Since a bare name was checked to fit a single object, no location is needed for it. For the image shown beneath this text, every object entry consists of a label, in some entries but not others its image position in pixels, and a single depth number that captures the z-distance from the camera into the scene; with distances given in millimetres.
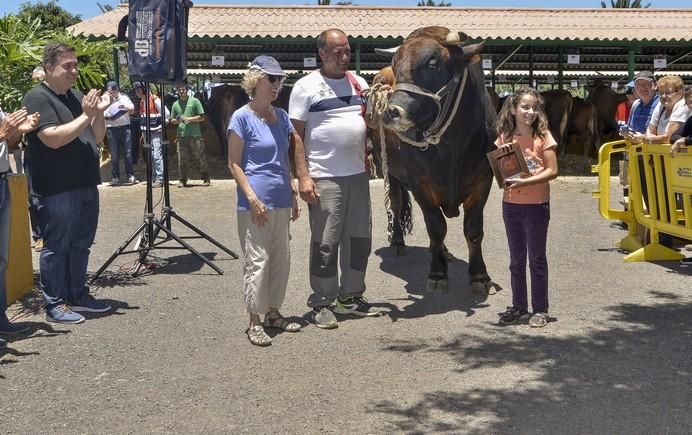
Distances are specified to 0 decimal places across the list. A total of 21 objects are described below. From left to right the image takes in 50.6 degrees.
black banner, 7039
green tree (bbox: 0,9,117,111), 5957
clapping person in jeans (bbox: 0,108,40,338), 5008
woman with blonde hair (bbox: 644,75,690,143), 7652
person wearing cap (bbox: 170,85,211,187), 14258
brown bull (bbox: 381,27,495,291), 5648
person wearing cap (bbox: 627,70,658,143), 8836
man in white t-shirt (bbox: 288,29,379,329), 5414
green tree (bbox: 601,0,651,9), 49562
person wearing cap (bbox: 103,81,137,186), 14773
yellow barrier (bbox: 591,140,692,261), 7172
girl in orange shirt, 5273
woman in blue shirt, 5047
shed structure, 16656
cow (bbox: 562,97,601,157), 16938
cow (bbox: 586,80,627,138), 17156
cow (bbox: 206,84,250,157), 17078
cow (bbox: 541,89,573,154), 16750
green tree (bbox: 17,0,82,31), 41975
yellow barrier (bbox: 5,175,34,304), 6539
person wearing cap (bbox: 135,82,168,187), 14039
